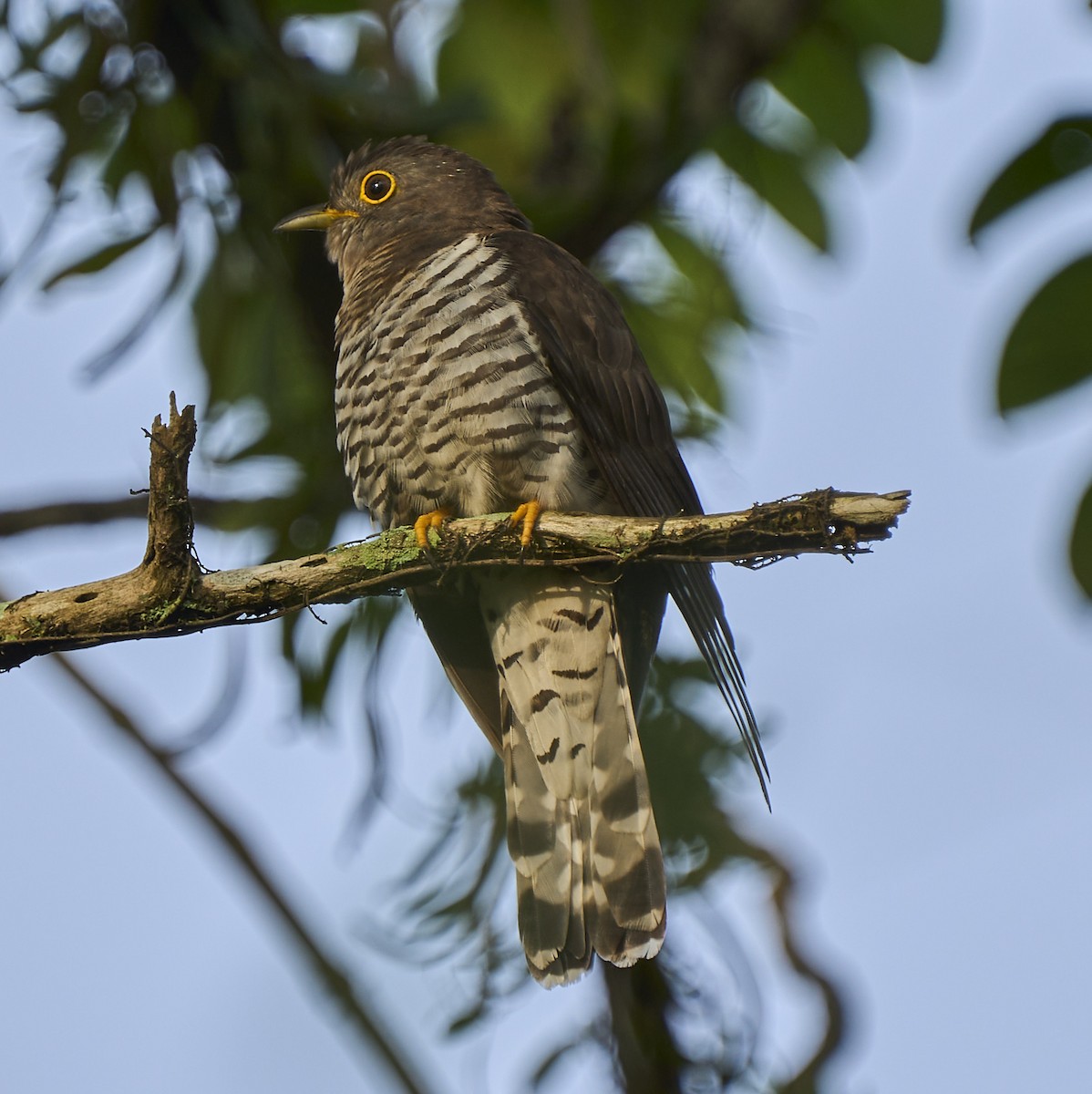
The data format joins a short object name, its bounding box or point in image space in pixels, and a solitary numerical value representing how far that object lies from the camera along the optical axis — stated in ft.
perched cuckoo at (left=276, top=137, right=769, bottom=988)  19.85
